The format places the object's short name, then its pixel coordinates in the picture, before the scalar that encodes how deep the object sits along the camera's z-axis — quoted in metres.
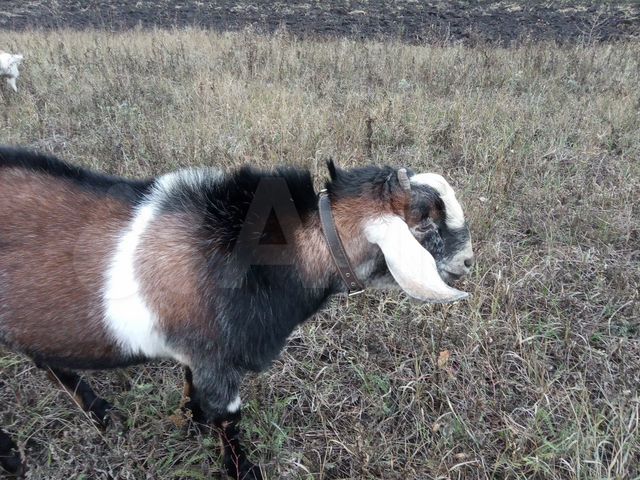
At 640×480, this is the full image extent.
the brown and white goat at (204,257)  1.64
